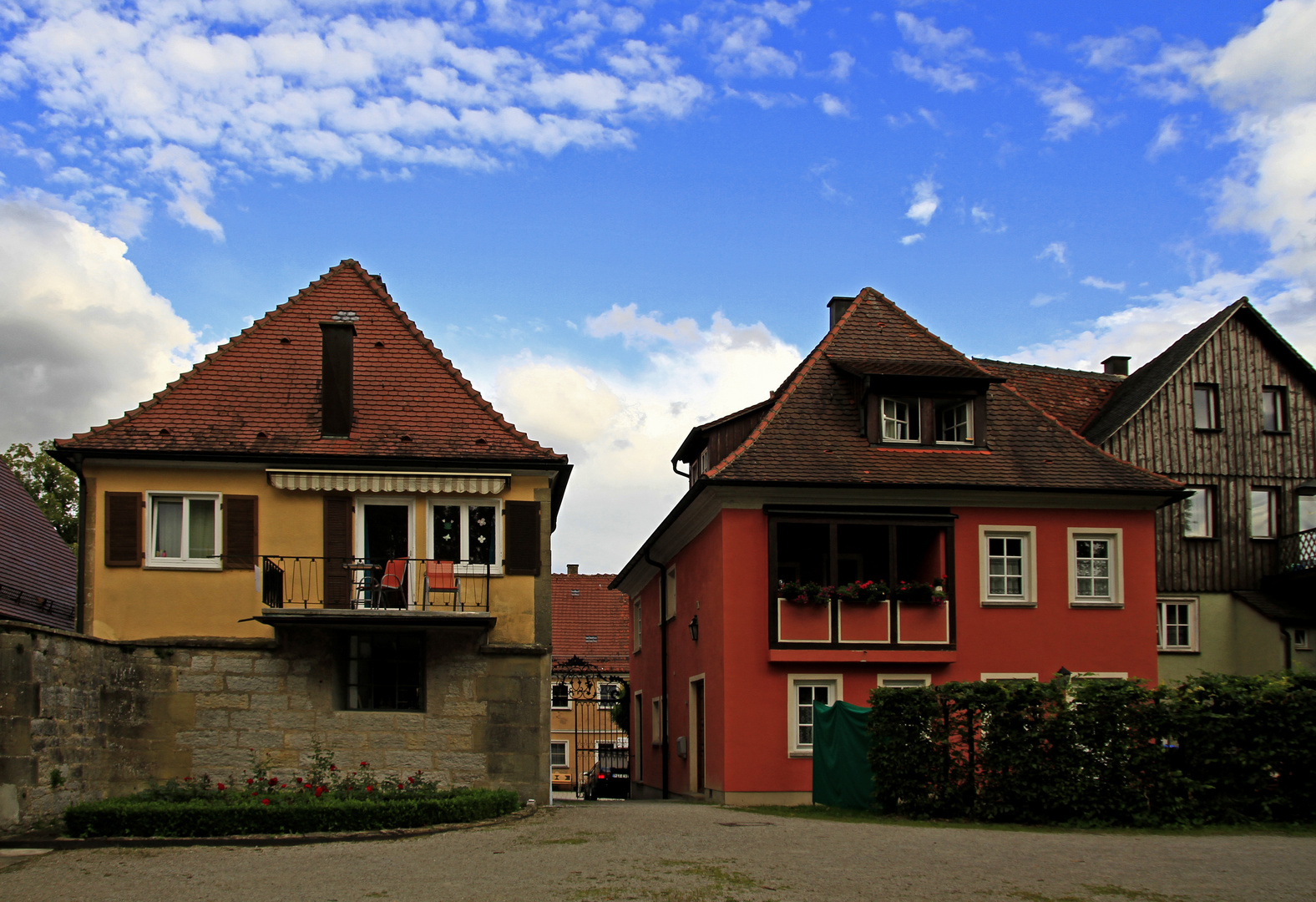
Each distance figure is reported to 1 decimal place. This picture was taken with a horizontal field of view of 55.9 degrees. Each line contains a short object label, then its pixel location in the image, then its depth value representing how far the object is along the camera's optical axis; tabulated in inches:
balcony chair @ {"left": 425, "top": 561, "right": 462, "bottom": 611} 775.7
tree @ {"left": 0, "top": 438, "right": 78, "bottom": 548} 1668.3
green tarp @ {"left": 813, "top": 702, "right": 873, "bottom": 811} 751.7
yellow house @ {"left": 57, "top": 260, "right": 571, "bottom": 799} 762.8
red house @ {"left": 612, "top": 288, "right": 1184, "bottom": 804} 898.7
